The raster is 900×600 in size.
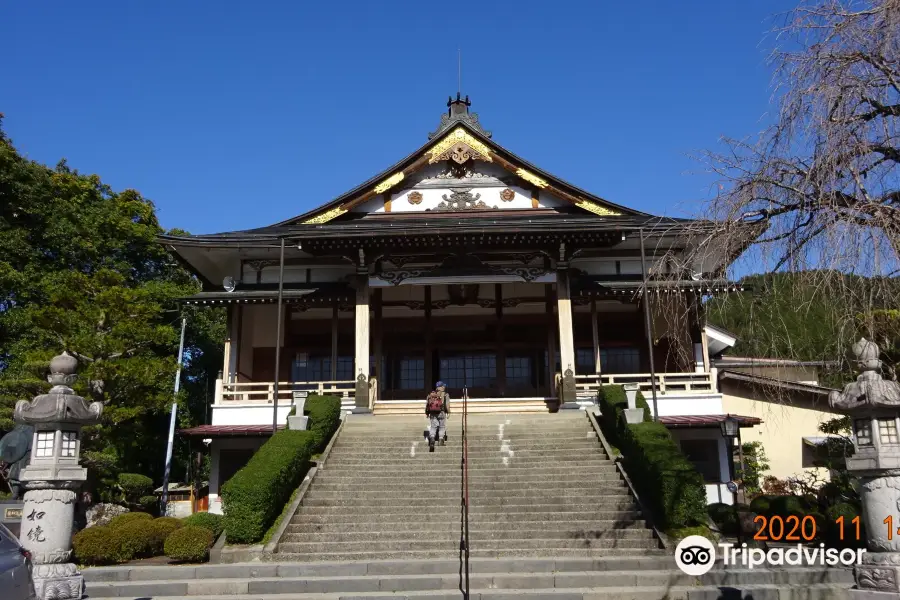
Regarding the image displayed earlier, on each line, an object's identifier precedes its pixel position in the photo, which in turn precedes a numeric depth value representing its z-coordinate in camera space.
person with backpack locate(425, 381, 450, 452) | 15.59
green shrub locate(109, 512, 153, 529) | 12.38
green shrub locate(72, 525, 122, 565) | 11.62
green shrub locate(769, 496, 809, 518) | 13.22
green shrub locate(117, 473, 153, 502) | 21.67
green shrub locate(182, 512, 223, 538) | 13.27
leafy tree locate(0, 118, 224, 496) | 19.36
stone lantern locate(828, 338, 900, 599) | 8.12
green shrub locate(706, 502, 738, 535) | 13.22
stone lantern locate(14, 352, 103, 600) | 8.71
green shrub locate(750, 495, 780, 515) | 13.61
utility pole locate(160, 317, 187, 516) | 22.77
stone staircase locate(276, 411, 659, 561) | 11.73
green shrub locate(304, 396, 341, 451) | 15.80
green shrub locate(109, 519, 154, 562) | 11.86
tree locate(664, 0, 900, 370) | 6.30
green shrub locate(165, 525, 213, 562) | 11.50
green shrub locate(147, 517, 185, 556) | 12.33
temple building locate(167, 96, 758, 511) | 19.52
